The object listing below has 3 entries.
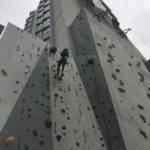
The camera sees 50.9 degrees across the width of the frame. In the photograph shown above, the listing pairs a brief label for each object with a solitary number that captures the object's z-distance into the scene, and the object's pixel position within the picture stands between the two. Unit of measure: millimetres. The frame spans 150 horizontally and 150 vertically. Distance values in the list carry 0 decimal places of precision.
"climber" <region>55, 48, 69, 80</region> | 5426
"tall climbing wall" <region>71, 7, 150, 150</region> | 5272
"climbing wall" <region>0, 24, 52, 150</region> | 4211
